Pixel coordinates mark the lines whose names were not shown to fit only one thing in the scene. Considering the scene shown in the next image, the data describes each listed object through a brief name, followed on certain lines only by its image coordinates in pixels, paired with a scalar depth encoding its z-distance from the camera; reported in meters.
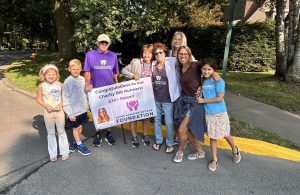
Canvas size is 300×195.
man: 3.07
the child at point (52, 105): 2.84
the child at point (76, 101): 2.94
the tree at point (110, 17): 5.27
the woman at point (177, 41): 3.08
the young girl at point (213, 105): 2.72
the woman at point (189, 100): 2.84
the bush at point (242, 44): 9.71
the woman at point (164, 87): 2.96
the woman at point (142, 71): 3.05
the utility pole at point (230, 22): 3.71
